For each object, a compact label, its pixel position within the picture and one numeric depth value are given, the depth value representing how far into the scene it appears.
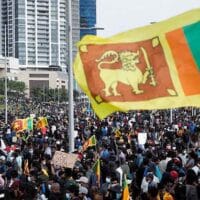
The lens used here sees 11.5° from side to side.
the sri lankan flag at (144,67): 11.92
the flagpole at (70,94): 21.25
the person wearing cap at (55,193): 14.21
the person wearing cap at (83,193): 14.40
